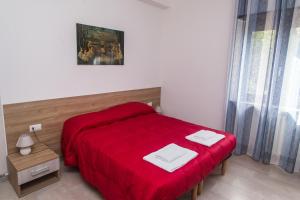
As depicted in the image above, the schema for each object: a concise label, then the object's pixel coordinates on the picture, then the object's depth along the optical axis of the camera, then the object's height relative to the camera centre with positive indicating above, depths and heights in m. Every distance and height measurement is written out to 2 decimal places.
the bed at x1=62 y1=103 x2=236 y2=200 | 1.53 -0.83
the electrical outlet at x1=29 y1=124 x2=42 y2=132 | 2.29 -0.74
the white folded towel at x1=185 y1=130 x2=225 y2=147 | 2.15 -0.78
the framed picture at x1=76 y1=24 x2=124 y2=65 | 2.59 +0.31
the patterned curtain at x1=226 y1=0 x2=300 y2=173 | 2.44 -0.13
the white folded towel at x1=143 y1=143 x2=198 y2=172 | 1.65 -0.80
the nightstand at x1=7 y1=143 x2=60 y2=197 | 1.92 -1.08
